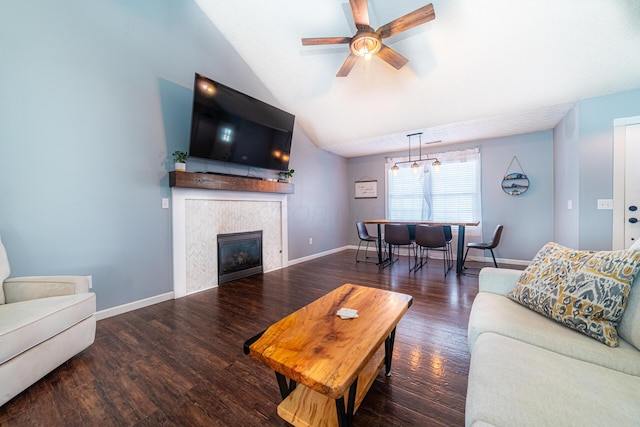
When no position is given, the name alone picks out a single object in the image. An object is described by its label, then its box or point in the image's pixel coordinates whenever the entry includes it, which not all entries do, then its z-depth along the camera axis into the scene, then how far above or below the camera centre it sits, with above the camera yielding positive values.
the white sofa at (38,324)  1.36 -0.69
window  4.93 +0.38
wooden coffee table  0.96 -0.62
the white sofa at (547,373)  0.76 -0.64
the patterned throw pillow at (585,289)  1.14 -0.43
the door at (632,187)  2.79 +0.20
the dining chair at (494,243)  3.81 -0.57
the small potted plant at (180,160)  2.92 +0.61
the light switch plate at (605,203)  2.91 +0.02
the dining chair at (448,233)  4.40 -0.47
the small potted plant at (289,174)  4.31 +0.63
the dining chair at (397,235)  4.15 -0.46
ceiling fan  2.10 +1.64
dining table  3.83 -0.54
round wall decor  4.44 +0.44
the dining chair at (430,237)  3.81 -0.46
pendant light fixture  4.47 +1.07
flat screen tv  2.99 +1.15
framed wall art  6.14 +0.49
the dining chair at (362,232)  4.95 -0.47
